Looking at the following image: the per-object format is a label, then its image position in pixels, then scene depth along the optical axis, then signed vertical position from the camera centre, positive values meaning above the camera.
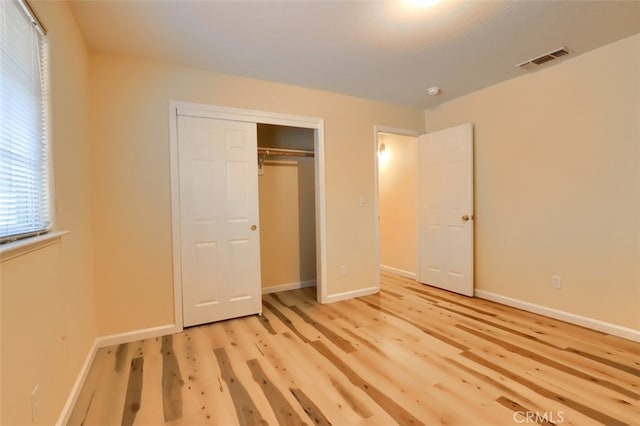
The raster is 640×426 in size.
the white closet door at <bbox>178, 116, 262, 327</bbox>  2.80 -0.11
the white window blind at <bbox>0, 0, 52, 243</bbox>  1.19 +0.38
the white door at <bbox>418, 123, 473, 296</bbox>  3.60 -0.06
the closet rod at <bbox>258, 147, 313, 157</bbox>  3.72 +0.71
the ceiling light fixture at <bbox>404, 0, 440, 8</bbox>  1.92 +1.31
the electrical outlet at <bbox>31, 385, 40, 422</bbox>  1.25 -0.82
